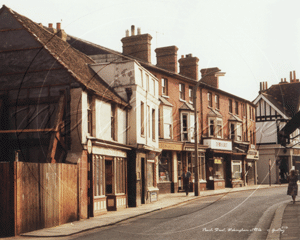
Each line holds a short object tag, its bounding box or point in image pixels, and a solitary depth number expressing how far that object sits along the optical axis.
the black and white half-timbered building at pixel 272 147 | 56.38
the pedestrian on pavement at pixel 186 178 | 32.17
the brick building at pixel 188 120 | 35.00
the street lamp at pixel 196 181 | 26.88
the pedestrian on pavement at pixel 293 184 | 21.64
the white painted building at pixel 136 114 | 24.88
